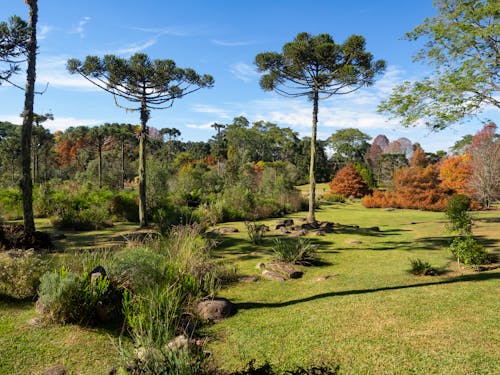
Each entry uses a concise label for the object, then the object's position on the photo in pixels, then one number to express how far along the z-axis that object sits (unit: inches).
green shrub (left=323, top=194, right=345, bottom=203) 1200.2
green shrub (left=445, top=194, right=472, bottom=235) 344.2
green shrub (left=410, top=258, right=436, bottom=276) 274.9
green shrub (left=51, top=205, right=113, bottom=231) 471.5
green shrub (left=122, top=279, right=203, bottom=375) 98.2
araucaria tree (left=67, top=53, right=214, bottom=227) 466.3
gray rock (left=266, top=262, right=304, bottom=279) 272.8
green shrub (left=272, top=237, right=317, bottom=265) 310.5
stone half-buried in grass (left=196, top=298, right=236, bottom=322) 183.6
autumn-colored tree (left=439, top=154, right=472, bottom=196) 1003.9
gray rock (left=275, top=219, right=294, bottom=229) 543.5
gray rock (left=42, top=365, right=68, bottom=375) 122.6
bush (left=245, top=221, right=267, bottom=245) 413.4
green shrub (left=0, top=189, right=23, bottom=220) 514.3
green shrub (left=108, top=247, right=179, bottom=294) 184.9
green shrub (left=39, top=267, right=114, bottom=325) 163.0
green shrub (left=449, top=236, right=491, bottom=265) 297.1
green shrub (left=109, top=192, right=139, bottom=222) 579.8
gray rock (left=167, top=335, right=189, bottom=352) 106.1
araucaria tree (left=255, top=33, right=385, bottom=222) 514.0
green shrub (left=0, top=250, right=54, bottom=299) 196.1
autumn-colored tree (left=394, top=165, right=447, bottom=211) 978.7
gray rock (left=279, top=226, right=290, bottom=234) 497.5
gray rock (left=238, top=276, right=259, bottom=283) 256.5
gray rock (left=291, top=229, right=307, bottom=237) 473.4
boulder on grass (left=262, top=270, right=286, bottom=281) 264.0
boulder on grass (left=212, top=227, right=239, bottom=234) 491.5
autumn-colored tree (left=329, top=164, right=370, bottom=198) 1338.6
